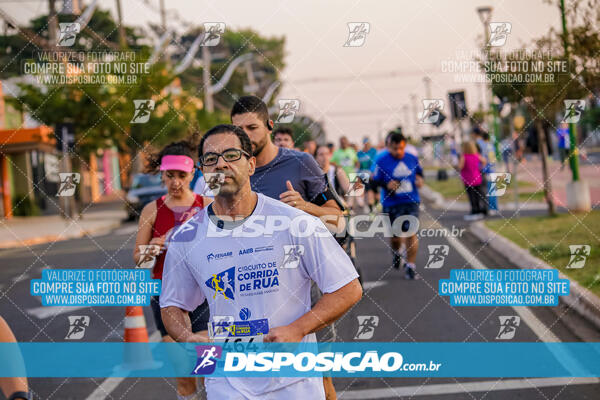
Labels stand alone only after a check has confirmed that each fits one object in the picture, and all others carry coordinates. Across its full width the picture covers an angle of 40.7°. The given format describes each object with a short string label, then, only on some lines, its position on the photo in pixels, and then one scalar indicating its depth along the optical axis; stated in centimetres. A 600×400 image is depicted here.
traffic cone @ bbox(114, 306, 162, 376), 732
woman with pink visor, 563
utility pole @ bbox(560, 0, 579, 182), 1309
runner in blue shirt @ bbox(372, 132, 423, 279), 1145
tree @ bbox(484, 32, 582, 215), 1392
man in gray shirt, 524
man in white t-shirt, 336
